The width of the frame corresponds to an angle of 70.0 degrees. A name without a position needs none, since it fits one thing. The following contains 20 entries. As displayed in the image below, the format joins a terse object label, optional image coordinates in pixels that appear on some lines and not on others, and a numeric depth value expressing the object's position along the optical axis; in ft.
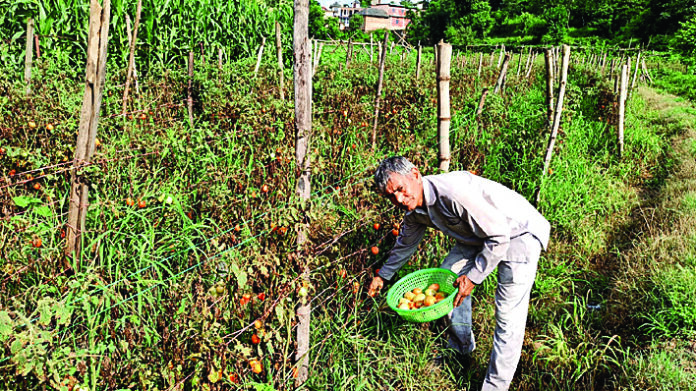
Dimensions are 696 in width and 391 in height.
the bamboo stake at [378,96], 16.35
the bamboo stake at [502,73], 18.68
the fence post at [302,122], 7.11
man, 7.84
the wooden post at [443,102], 10.98
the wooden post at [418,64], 23.00
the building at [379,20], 303.48
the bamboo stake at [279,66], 17.87
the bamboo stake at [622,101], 21.42
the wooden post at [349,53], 27.78
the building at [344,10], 418.10
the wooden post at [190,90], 16.32
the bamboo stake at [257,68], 20.02
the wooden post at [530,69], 39.35
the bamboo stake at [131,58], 13.28
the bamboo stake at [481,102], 16.31
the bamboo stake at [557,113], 16.05
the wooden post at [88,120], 7.80
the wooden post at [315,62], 20.24
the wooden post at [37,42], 17.61
